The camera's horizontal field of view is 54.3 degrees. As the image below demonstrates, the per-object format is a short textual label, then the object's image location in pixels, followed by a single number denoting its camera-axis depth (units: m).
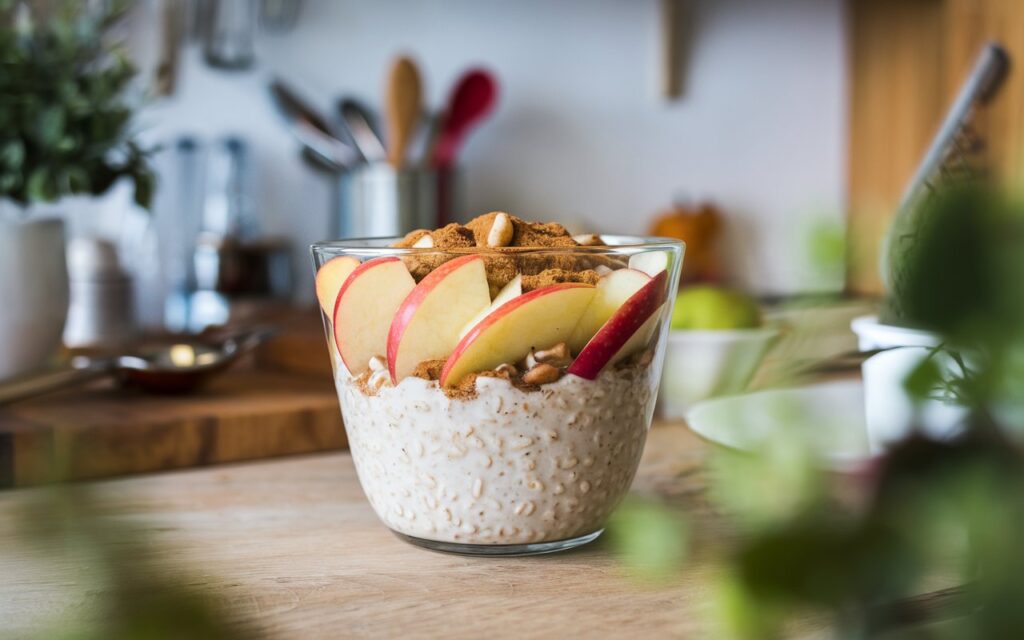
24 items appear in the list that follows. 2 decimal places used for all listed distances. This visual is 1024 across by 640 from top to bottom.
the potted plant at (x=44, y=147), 0.95
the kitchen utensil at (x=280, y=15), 1.67
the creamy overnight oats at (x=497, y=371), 0.44
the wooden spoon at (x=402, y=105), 1.57
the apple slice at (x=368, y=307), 0.45
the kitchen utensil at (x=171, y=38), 1.54
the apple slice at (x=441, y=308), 0.44
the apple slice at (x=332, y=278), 0.47
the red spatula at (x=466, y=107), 1.74
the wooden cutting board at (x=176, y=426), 0.71
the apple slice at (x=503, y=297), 0.44
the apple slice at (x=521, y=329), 0.43
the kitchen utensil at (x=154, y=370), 0.83
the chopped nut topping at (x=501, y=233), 0.48
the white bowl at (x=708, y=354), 0.78
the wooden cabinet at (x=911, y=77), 1.50
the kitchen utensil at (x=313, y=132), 1.62
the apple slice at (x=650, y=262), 0.46
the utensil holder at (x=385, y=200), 1.55
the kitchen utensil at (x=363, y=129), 1.65
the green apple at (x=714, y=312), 0.84
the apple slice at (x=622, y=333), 0.45
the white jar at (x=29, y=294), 0.95
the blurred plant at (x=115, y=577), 0.11
